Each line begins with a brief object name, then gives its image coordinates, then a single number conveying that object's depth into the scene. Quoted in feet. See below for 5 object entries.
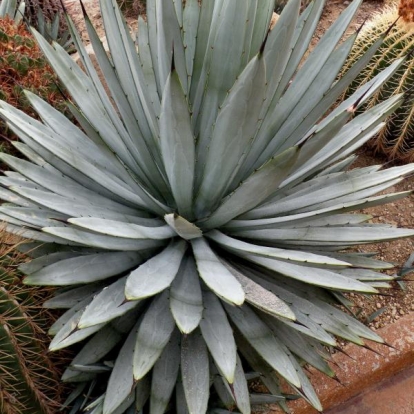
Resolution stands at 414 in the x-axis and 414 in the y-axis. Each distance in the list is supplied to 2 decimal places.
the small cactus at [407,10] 10.18
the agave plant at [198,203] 5.48
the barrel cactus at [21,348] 5.61
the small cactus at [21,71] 8.20
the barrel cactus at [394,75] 10.27
